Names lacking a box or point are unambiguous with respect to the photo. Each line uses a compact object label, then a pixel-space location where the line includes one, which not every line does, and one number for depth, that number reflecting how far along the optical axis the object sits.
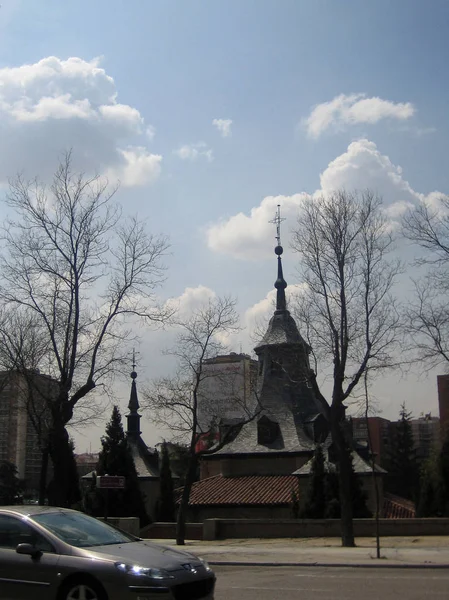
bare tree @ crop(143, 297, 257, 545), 29.78
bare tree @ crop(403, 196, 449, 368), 23.47
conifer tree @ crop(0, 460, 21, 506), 59.32
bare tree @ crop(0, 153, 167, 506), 22.97
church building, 45.44
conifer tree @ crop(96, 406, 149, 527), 46.97
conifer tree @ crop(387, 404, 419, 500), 79.69
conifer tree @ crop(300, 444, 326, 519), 37.12
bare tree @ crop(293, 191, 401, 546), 24.36
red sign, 20.77
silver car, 7.93
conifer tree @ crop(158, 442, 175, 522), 52.12
